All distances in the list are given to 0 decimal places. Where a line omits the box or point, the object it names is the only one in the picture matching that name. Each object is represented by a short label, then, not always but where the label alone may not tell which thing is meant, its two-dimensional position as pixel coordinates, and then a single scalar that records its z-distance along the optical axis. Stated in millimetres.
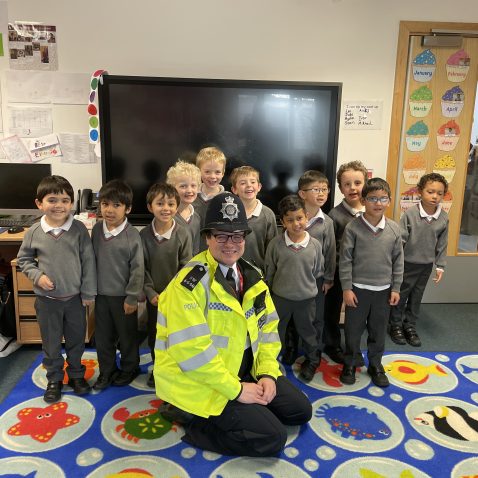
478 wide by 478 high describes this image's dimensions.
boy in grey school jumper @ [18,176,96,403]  2205
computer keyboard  3043
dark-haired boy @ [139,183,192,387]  2416
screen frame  2980
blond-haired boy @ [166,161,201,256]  2516
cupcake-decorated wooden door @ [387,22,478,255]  3441
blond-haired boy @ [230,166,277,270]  2562
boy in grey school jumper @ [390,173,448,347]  3031
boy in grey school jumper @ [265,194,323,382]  2408
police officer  1813
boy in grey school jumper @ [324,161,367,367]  2691
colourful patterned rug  1855
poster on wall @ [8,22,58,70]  3164
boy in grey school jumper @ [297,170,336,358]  2574
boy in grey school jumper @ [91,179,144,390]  2312
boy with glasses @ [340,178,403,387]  2469
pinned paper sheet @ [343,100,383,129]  3477
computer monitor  3221
